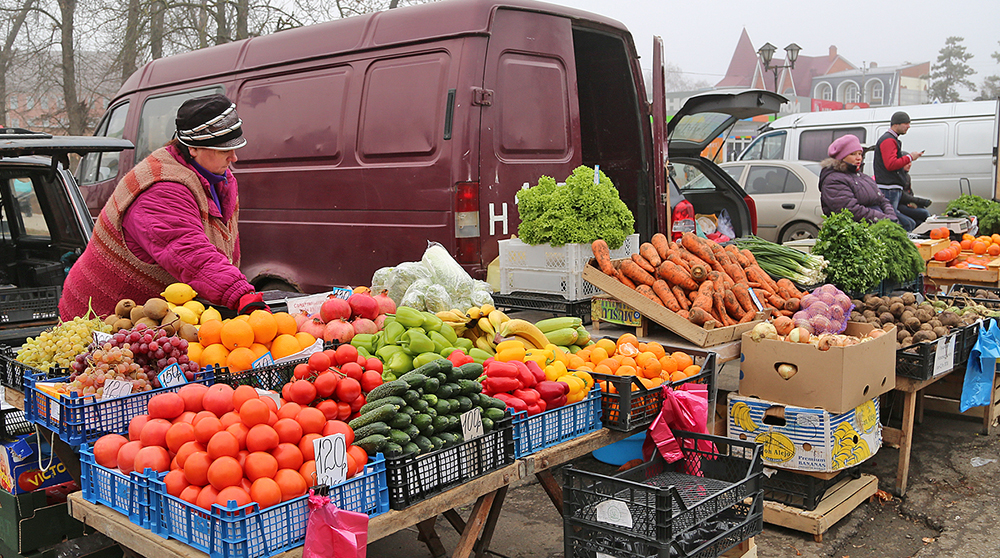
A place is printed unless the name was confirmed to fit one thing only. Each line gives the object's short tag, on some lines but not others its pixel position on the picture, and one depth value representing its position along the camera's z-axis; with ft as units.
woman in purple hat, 23.70
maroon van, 16.30
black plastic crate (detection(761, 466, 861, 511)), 13.17
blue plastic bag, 16.46
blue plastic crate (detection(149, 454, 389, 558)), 6.40
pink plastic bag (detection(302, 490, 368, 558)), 6.77
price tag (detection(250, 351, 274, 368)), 9.50
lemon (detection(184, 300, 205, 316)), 10.36
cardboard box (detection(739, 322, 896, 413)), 12.70
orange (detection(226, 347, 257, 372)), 9.52
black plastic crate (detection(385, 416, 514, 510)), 7.61
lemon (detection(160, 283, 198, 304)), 10.40
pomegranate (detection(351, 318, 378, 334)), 11.22
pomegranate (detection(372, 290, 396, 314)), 12.04
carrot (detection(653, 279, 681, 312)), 13.98
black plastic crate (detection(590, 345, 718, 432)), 10.05
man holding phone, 29.40
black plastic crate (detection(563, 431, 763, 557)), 8.37
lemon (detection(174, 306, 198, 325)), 10.11
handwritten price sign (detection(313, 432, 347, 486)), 7.05
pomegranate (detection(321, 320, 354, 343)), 10.87
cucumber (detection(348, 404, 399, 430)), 7.91
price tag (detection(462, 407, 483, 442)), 8.28
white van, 41.68
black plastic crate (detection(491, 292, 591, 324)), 15.07
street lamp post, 69.92
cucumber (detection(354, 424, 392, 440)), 7.78
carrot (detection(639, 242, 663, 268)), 14.71
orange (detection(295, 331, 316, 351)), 10.19
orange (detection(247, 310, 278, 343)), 9.88
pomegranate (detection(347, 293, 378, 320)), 11.52
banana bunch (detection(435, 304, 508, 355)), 11.78
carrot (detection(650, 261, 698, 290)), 14.39
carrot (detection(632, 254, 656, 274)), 14.60
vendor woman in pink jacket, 10.58
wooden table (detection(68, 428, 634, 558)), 7.06
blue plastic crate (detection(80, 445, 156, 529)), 7.16
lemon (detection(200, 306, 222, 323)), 9.99
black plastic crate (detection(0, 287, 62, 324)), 13.38
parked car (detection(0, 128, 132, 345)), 13.53
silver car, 39.14
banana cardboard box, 12.89
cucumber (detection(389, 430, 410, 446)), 7.77
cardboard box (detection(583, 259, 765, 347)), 13.32
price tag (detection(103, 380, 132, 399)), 8.27
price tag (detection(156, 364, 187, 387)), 8.70
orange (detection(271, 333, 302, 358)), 9.96
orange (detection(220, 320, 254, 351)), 9.63
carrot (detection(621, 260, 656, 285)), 14.34
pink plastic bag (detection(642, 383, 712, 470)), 10.57
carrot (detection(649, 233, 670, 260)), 15.06
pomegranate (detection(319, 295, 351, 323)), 11.23
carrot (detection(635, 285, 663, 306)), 14.11
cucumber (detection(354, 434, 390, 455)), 7.68
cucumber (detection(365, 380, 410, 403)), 8.27
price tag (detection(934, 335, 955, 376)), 14.87
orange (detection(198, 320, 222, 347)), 9.65
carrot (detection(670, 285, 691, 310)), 14.25
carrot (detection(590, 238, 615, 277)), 14.38
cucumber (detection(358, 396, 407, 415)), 8.11
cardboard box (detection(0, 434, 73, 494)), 9.50
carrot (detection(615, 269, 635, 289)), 14.38
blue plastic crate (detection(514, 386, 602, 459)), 9.12
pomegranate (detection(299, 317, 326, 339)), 10.92
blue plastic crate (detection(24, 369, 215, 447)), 8.02
